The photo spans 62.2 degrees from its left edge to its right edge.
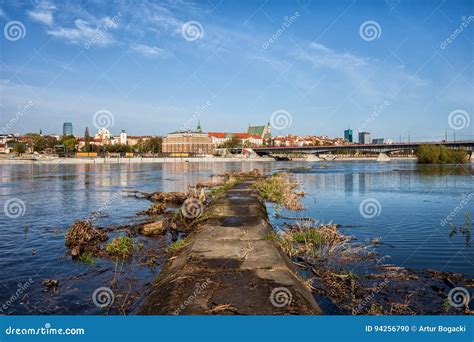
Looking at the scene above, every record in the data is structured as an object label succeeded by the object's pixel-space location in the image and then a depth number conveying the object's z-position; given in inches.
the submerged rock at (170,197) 900.6
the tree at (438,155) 3292.3
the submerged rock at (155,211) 709.3
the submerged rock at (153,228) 539.2
